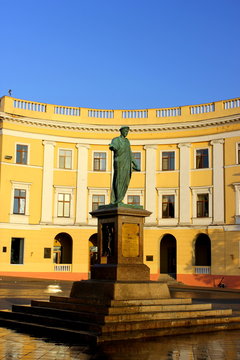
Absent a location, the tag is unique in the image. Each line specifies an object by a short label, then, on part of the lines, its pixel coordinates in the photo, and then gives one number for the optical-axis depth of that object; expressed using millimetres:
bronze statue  13359
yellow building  35844
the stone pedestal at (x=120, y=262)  11641
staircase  9852
